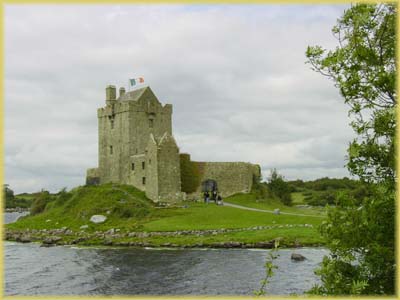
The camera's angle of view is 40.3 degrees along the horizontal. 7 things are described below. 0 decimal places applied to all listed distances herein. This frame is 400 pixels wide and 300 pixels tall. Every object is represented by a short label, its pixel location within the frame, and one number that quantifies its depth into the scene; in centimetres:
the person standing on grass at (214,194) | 5834
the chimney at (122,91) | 6421
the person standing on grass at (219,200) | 5372
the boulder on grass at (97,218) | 4922
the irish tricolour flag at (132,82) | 6031
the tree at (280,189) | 6619
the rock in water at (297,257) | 3070
